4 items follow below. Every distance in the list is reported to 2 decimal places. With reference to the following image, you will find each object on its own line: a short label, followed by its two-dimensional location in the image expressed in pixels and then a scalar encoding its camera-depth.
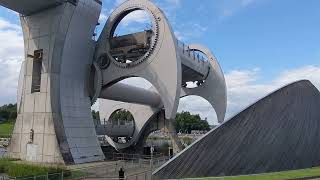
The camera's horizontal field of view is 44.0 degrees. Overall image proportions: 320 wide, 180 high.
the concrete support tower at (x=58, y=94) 33.97
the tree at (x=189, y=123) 134.73
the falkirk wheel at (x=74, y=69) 34.25
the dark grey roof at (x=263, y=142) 21.62
